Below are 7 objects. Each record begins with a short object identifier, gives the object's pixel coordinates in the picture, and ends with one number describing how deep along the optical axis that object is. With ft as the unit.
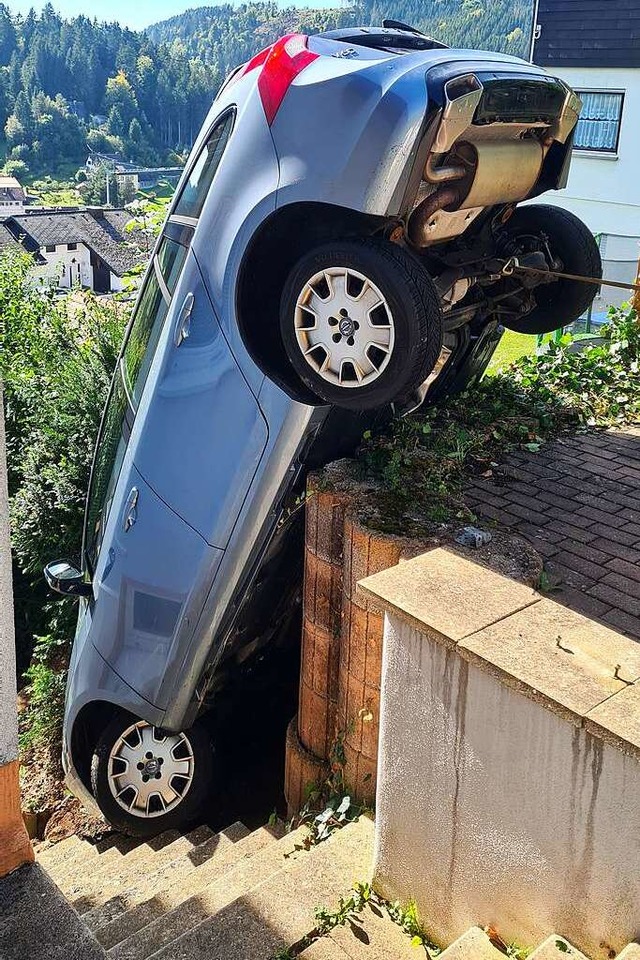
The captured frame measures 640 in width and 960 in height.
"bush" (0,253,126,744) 29.45
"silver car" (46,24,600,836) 12.94
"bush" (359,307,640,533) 15.71
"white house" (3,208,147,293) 215.72
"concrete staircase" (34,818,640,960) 11.77
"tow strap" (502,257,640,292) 16.05
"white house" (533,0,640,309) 53.36
